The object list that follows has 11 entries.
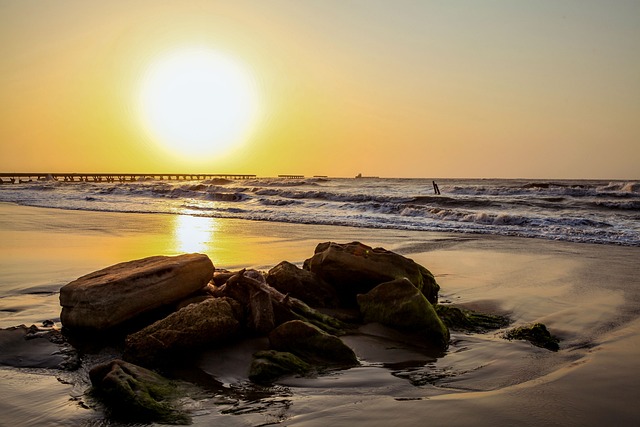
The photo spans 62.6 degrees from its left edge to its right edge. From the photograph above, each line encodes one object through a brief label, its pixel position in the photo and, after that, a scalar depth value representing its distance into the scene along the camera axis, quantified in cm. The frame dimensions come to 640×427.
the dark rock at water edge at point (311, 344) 452
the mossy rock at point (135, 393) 343
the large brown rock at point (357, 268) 635
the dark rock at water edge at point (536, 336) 508
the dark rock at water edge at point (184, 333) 442
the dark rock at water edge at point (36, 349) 444
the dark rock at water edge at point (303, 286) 634
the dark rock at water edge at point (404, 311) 522
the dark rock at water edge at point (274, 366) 413
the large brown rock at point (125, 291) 495
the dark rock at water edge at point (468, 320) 578
